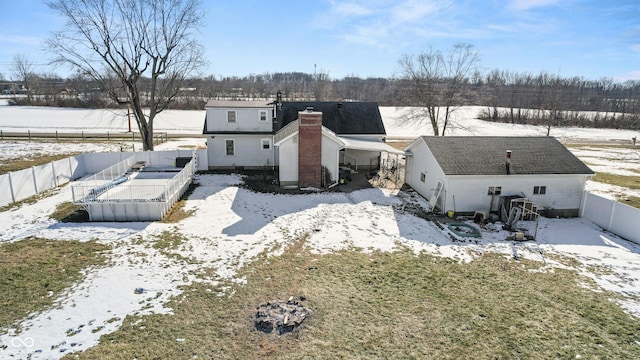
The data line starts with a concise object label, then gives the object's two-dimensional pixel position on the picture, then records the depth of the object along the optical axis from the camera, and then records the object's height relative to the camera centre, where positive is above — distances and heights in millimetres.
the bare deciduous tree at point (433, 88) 39094 +1752
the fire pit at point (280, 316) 9273 -5605
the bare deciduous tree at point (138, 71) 26466 +2205
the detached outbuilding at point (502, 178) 18312 -3643
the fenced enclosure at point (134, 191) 16016 -4537
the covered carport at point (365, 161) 26194 -4290
